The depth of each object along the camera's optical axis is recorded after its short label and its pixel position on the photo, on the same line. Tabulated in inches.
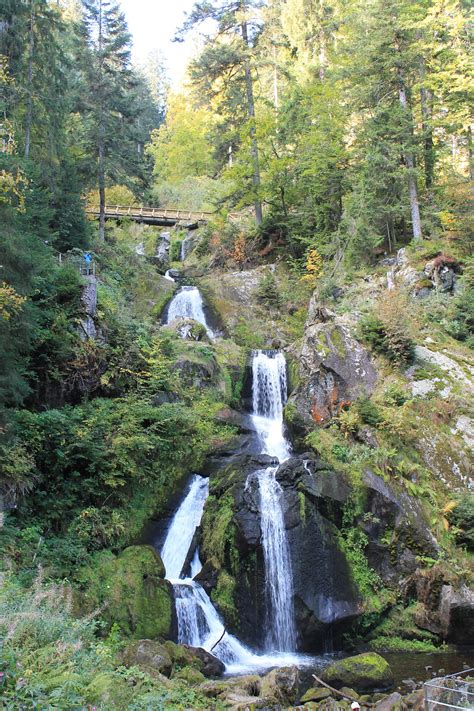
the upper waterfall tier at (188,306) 963.3
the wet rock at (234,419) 705.0
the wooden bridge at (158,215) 1306.6
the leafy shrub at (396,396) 586.2
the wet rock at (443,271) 740.6
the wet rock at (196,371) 738.8
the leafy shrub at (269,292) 1003.3
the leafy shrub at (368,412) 565.7
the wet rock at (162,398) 598.5
